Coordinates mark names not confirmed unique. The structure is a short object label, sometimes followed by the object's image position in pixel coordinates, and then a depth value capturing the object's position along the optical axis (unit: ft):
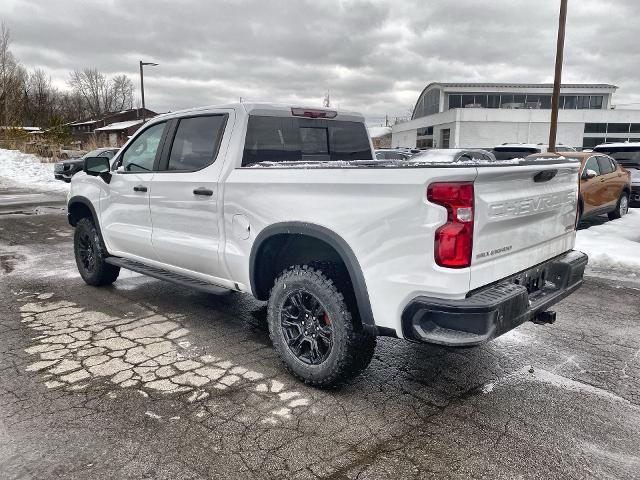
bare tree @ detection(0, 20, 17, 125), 133.18
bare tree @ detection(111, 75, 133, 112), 290.56
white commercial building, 162.91
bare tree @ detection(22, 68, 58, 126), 186.10
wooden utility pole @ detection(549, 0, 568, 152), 47.24
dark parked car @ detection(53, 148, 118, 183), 68.59
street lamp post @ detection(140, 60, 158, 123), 105.19
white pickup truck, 8.71
